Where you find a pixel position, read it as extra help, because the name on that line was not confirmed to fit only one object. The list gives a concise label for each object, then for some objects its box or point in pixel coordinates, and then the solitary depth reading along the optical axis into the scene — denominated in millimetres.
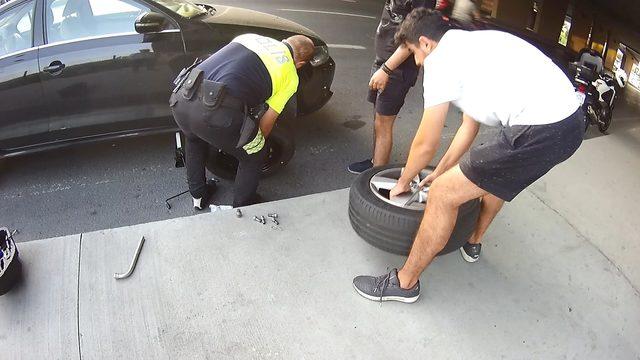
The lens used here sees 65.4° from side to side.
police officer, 2916
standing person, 3355
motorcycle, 4617
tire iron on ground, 2520
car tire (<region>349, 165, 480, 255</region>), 2422
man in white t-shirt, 1992
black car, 3768
